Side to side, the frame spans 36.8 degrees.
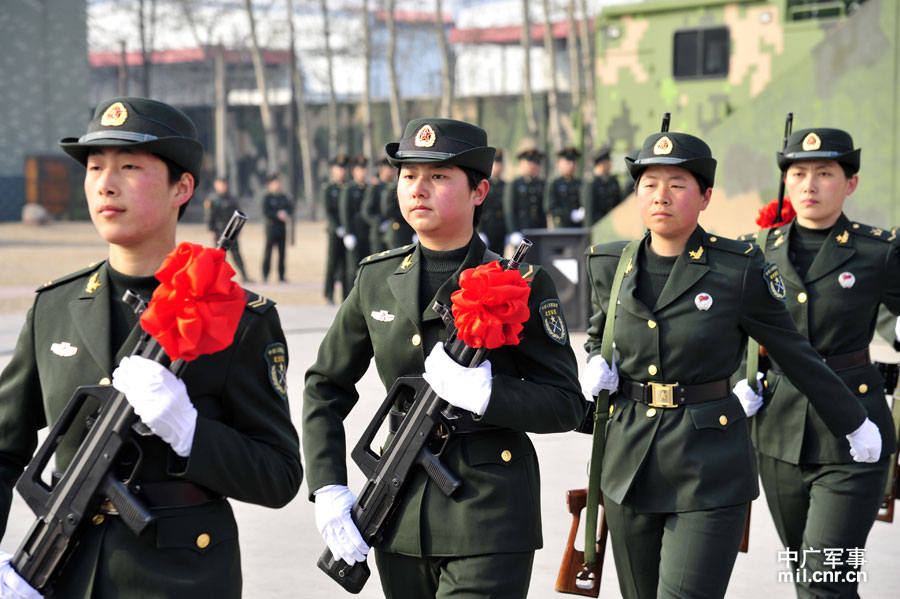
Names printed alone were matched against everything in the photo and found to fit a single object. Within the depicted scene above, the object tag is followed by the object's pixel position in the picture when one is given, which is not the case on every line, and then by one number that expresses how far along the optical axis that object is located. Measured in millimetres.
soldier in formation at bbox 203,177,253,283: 24672
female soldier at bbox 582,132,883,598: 4727
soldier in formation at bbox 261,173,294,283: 24031
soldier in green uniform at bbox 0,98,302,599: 3096
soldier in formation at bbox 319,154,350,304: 20859
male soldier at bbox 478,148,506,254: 20016
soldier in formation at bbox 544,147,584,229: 19438
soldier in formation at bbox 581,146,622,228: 18734
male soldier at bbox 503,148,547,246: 19688
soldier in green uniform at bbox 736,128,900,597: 5590
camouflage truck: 15031
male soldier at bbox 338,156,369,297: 21016
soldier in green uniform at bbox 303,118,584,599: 3842
